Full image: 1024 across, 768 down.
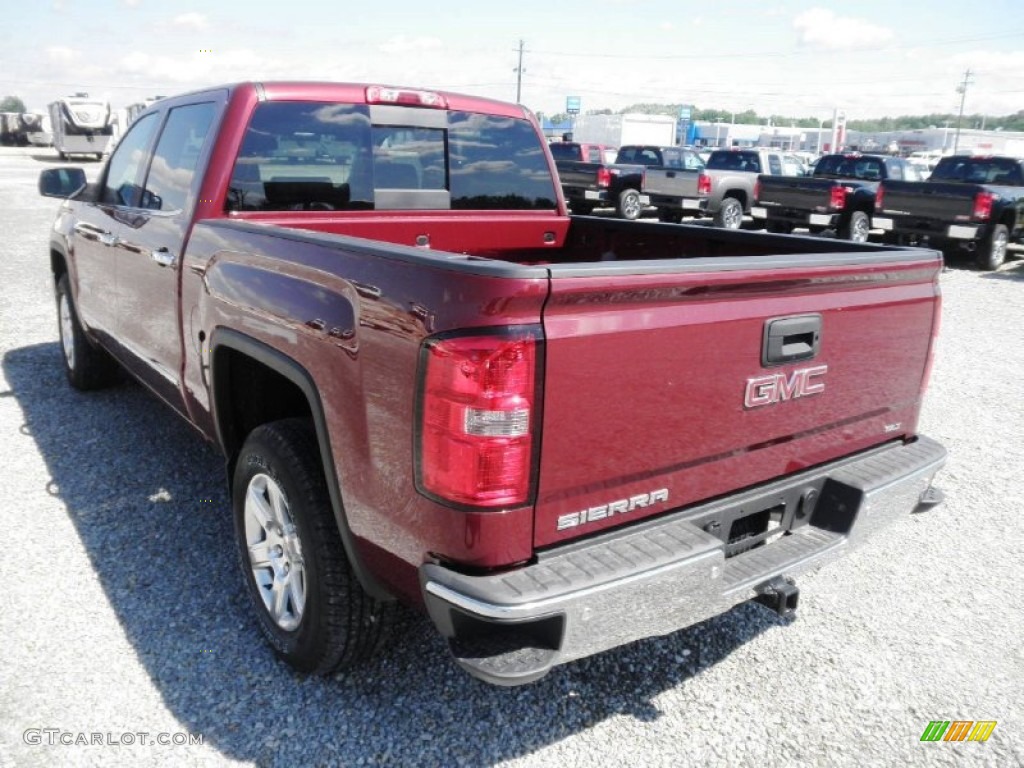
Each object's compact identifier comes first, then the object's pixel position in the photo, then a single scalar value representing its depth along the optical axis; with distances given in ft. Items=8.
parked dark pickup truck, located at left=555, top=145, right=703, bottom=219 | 62.03
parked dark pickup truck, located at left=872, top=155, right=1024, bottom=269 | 43.09
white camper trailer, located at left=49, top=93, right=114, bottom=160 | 114.93
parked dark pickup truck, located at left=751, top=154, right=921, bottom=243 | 48.85
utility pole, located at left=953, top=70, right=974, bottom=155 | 339.42
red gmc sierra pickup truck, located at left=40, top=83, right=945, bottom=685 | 6.50
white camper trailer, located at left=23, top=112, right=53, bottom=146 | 149.89
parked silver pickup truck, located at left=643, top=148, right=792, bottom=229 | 57.62
